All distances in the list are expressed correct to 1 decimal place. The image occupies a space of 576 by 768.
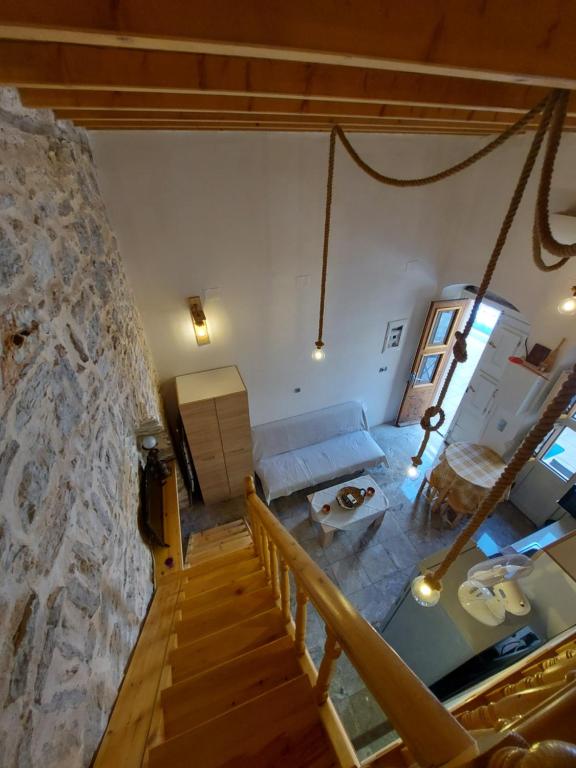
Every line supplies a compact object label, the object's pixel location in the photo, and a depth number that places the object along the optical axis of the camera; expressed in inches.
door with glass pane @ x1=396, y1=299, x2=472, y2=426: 182.2
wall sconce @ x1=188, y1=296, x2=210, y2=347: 133.3
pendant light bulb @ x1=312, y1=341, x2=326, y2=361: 130.9
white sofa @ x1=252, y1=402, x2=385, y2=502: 170.4
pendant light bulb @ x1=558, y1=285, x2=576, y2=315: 118.0
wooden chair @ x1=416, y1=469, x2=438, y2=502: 169.9
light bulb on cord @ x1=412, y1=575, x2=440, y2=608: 67.3
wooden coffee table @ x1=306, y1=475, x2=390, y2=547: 148.7
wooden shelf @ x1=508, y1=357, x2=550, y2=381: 140.6
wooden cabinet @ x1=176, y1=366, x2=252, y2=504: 139.6
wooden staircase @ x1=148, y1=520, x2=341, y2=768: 43.9
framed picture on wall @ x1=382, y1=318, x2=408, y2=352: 179.9
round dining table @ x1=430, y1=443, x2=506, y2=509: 152.3
